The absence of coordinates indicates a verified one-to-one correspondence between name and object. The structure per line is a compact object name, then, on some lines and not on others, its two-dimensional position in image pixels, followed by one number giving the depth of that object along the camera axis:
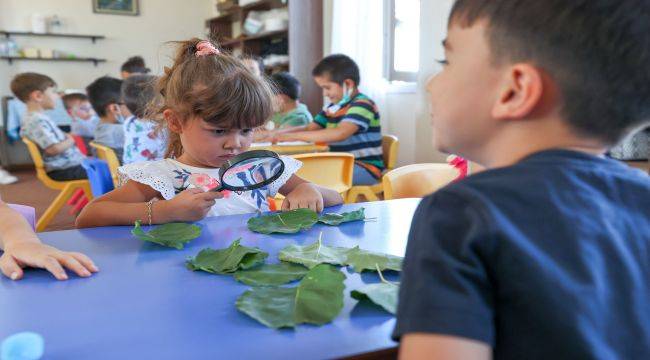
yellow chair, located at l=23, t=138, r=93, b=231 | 3.60
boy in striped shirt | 3.38
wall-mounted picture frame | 7.71
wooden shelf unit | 5.40
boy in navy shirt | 0.46
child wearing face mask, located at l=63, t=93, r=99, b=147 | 4.96
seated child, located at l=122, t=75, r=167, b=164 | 2.89
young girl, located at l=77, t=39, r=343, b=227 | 1.48
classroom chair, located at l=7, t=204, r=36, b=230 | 1.23
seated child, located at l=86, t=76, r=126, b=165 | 3.79
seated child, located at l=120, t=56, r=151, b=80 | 5.02
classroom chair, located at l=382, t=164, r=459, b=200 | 1.88
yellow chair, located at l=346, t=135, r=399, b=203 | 3.15
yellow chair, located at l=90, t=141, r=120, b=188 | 2.89
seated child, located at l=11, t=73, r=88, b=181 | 3.93
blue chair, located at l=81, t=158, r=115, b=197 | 2.85
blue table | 0.60
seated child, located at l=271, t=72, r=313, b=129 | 4.14
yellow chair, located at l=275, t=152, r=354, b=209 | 2.40
